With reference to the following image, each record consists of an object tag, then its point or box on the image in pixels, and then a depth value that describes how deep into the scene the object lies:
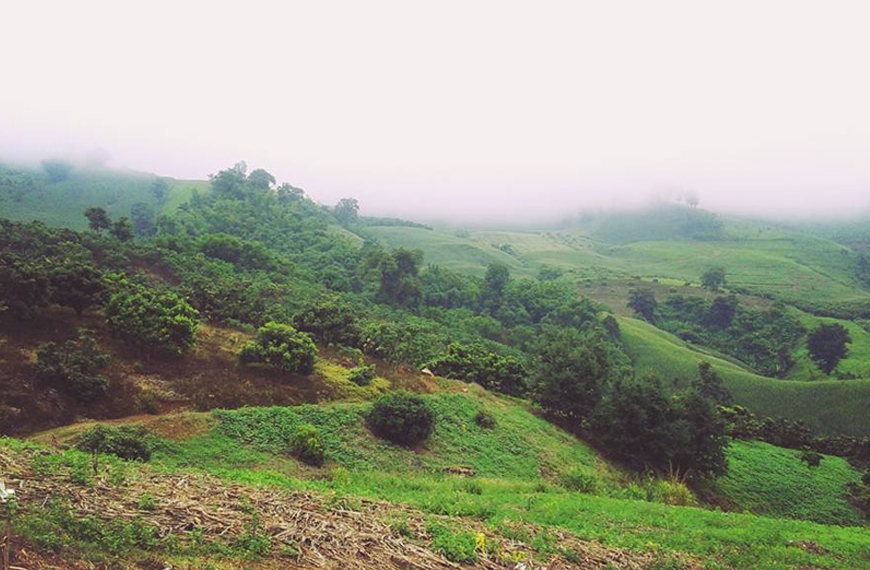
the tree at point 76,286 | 24.06
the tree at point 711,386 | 56.19
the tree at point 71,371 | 17.97
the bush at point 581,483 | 19.16
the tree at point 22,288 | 21.34
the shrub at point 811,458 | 32.88
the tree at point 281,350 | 25.84
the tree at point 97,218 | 62.22
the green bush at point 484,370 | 37.25
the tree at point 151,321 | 23.23
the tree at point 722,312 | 88.88
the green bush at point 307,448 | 17.95
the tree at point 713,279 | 102.25
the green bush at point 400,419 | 21.81
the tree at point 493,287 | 87.12
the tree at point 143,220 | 97.99
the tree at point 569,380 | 31.53
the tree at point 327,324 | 35.69
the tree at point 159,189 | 132.35
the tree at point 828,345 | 66.38
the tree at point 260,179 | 124.81
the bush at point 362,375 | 28.66
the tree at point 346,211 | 151.00
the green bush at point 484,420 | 26.78
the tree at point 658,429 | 27.12
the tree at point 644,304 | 97.25
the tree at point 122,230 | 61.88
